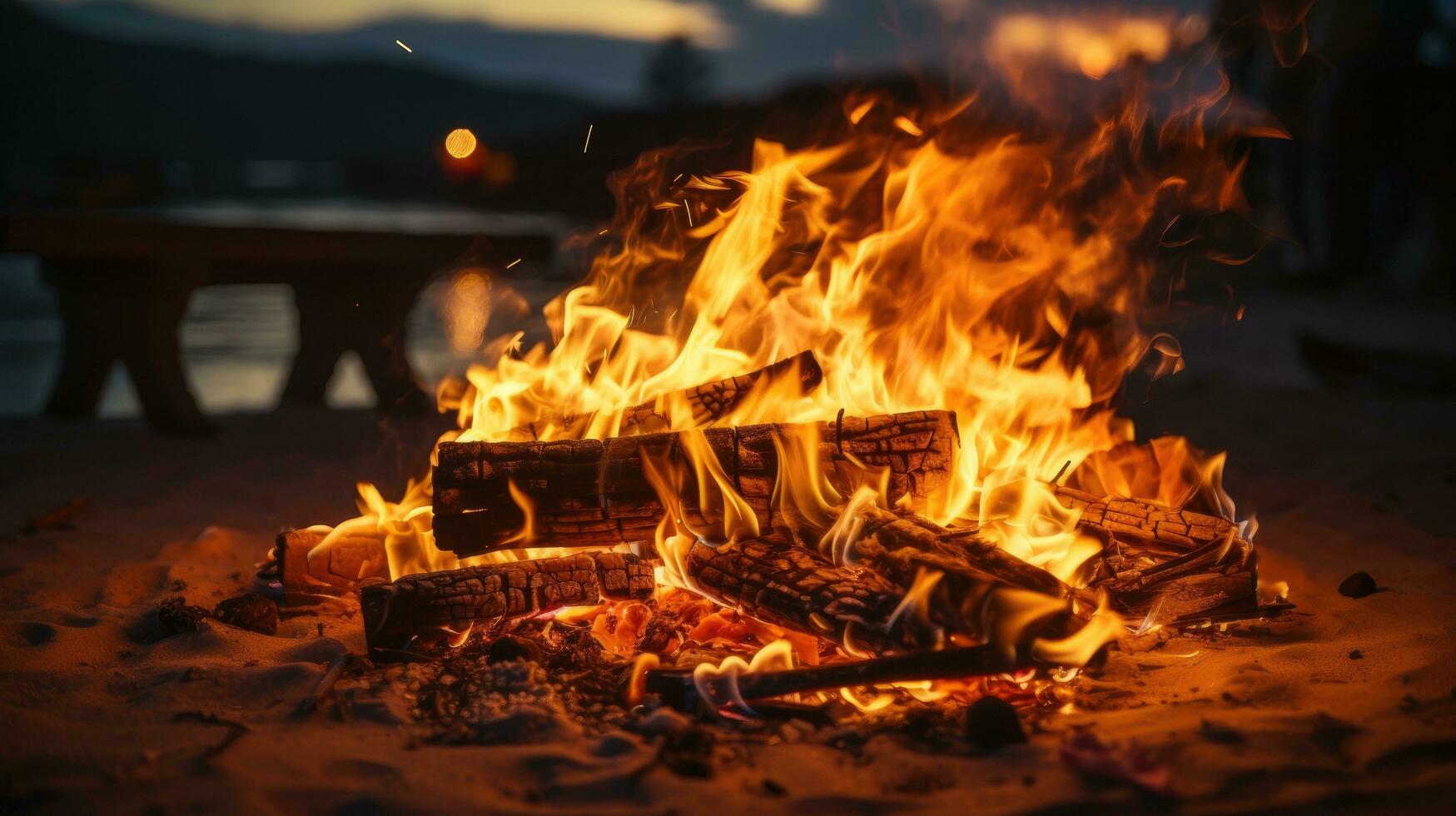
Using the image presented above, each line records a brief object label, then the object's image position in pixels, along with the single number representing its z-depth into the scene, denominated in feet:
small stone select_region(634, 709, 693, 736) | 8.52
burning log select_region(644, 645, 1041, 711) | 8.87
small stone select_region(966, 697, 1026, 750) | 8.25
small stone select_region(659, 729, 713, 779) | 7.84
